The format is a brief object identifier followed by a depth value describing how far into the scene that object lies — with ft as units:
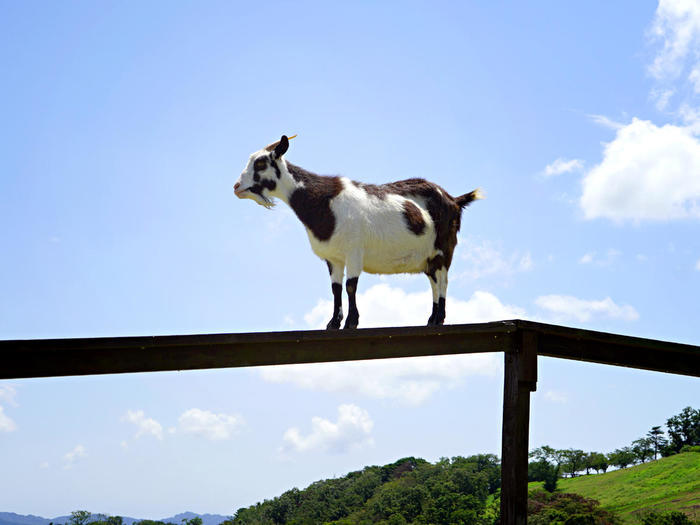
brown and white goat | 23.32
